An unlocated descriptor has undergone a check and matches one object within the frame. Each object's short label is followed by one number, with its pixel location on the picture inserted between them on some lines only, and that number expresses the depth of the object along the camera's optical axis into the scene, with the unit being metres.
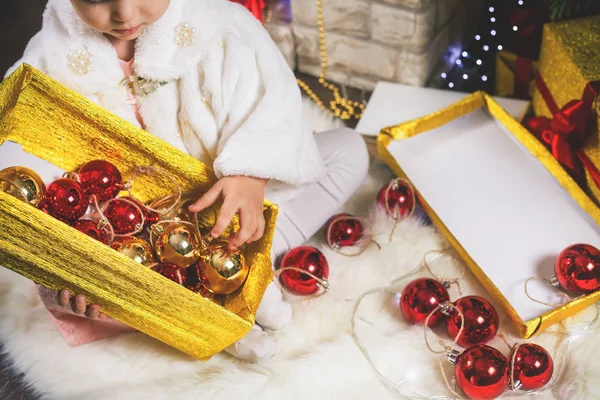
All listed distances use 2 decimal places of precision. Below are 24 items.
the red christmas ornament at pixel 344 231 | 1.10
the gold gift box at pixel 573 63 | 1.10
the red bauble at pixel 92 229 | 0.83
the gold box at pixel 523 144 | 0.94
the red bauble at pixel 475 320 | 0.94
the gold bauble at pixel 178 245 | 0.83
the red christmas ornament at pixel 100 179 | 0.86
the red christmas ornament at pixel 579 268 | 0.94
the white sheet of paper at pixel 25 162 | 0.86
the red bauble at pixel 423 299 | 0.97
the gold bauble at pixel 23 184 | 0.79
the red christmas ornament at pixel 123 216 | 0.87
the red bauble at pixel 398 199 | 1.11
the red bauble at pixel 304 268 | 1.02
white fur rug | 0.94
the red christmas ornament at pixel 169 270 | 0.86
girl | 0.85
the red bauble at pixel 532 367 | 0.89
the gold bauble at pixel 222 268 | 0.83
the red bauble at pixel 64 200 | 0.83
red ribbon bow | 1.09
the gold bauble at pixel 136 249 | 0.84
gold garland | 1.41
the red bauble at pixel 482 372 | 0.87
